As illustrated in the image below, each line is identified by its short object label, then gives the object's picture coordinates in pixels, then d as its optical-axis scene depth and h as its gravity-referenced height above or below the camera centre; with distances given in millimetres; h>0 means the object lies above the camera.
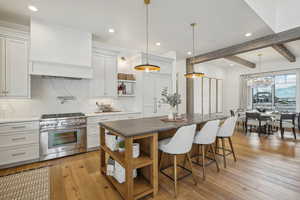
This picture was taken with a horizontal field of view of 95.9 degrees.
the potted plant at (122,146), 2010 -702
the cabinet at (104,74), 3640 +698
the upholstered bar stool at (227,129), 2531 -566
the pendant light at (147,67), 2369 +572
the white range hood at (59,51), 2760 +1054
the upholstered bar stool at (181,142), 1793 -595
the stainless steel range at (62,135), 2797 -791
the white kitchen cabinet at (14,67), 2619 +625
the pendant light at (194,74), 3184 +589
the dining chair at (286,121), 4250 -717
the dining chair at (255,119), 4545 -715
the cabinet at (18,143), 2479 -850
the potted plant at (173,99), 2432 -1
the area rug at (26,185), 1812 -1300
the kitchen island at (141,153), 1607 -772
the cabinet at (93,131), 3291 -801
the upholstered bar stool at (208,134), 2158 -564
